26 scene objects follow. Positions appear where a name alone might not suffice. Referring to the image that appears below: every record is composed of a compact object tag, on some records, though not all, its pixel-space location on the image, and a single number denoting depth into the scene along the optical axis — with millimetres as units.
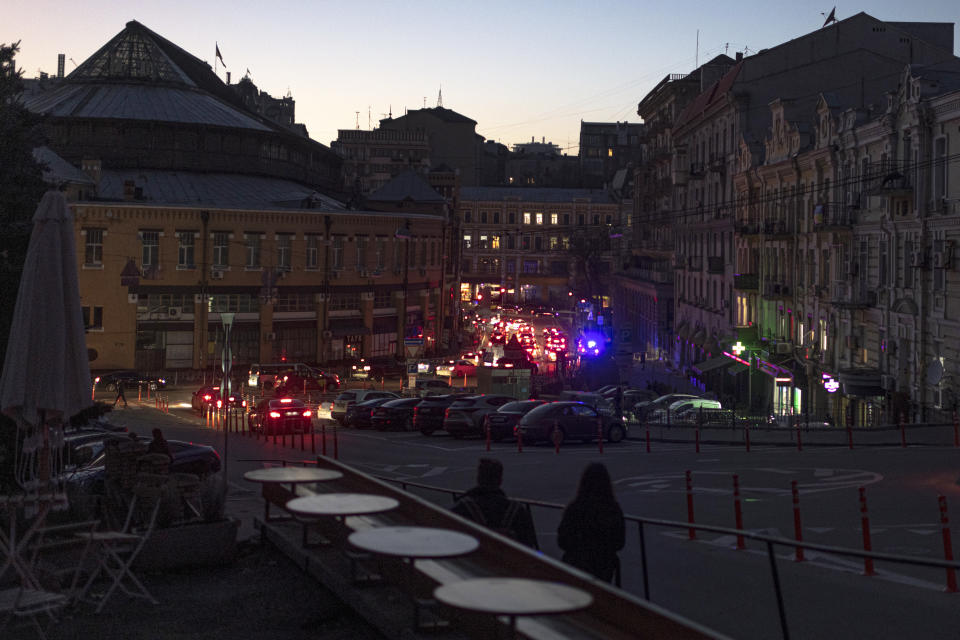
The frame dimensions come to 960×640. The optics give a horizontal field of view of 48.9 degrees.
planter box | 12828
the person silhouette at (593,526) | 9227
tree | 18641
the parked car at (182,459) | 21984
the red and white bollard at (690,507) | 16422
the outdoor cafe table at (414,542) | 7559
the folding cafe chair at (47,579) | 9898
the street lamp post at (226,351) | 30672
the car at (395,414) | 39875
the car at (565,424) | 32375
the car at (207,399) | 48438
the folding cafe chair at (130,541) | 11125
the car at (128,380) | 58250
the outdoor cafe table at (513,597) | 6371
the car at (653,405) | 44059
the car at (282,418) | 37719
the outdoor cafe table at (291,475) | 11289
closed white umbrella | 12539
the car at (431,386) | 54594
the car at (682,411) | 42094
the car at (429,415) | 37625
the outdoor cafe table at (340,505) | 9258
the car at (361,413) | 41000
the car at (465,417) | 35344
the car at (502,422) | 34031
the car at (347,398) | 43625
